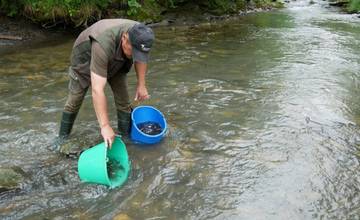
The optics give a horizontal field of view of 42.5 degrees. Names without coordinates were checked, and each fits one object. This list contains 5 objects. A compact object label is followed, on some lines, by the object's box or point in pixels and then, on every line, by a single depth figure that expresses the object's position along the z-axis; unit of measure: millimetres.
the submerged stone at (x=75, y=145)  5250
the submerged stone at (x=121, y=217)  4070
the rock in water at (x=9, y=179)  4419
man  4191
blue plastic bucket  5473
